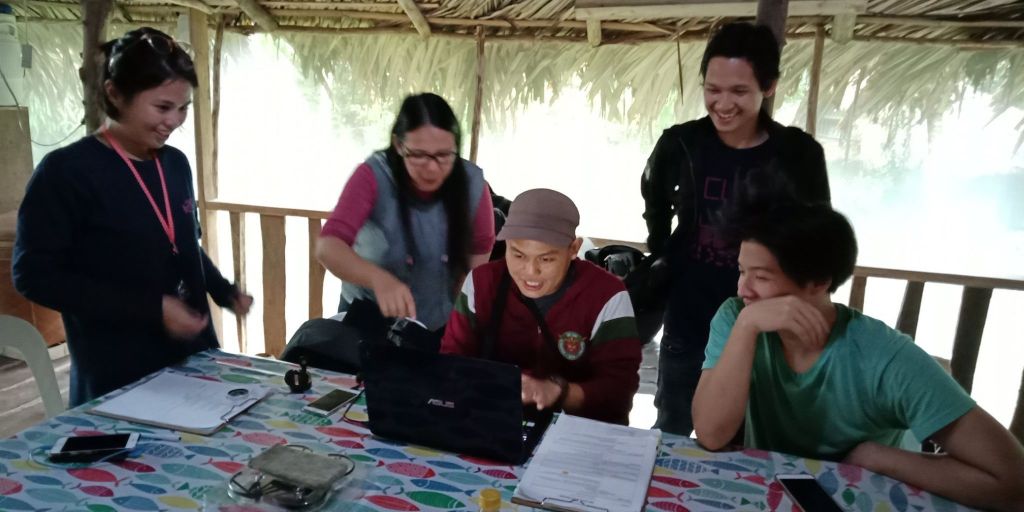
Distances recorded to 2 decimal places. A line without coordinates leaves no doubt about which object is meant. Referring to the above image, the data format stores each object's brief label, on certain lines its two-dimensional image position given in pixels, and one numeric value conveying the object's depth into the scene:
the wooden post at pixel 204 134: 3.32
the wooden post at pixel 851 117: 2.74
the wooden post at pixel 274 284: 3.13
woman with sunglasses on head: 1.29
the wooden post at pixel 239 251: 3.25
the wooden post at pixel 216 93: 3.41
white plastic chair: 1.53
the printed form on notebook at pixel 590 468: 0.99
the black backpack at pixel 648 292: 1.86
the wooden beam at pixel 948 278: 2.17
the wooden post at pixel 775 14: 2.14
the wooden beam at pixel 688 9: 2.38
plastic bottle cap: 0.93
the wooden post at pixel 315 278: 3.01
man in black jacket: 1.63
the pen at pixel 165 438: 1.13
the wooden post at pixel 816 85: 2.64
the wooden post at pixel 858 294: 2.47
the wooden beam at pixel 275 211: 2.95
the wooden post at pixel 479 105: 3.06
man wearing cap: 1.31
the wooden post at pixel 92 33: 2.69
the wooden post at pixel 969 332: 2.30
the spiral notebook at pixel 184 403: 1.19
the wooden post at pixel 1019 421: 2.35
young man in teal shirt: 1.07
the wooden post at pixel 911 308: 2.37
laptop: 1.05
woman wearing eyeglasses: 1.58
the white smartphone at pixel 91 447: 1.04
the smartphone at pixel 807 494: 0.99
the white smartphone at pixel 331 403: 1.28
